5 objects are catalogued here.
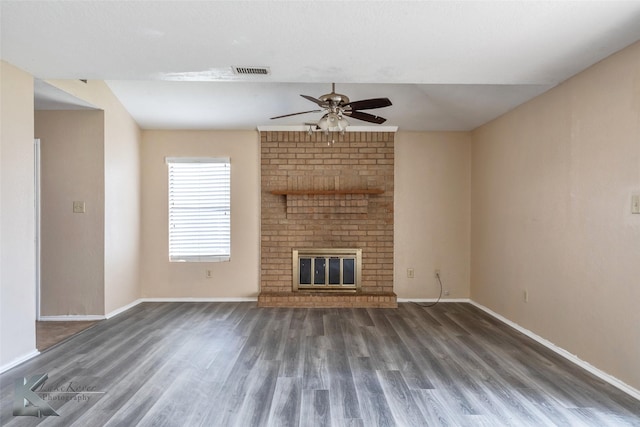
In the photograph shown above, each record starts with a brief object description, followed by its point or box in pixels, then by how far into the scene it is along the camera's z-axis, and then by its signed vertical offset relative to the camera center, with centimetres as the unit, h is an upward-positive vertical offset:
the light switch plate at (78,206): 380 +7
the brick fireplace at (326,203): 470 +13
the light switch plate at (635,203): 219 +6
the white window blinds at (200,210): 475 +3
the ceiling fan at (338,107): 288 +96
